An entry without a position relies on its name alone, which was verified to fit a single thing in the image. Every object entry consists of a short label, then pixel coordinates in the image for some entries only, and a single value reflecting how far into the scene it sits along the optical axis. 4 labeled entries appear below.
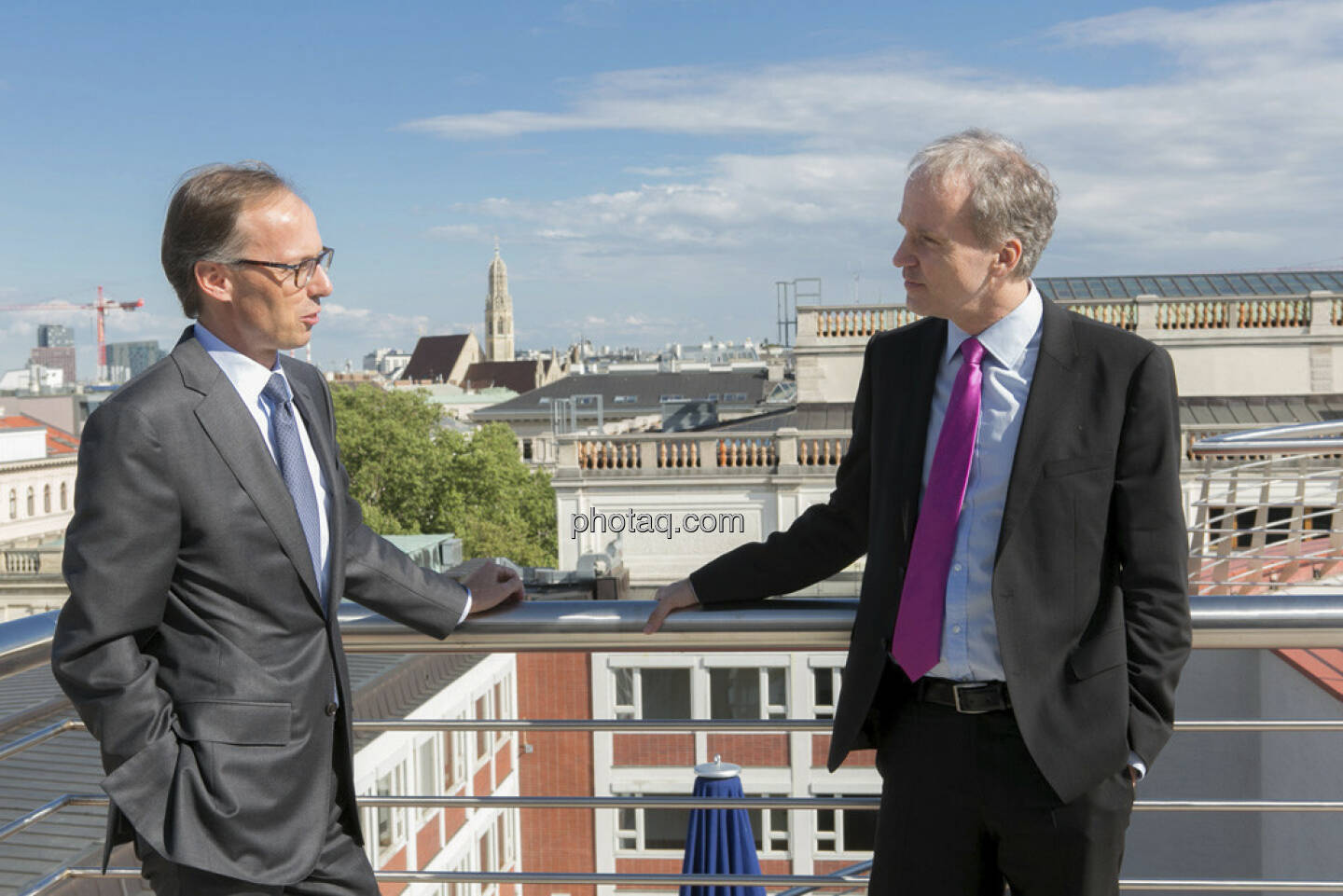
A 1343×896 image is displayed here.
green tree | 53.59
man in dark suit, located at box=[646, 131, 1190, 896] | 1.94
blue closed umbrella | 7.79
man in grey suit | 1.78
